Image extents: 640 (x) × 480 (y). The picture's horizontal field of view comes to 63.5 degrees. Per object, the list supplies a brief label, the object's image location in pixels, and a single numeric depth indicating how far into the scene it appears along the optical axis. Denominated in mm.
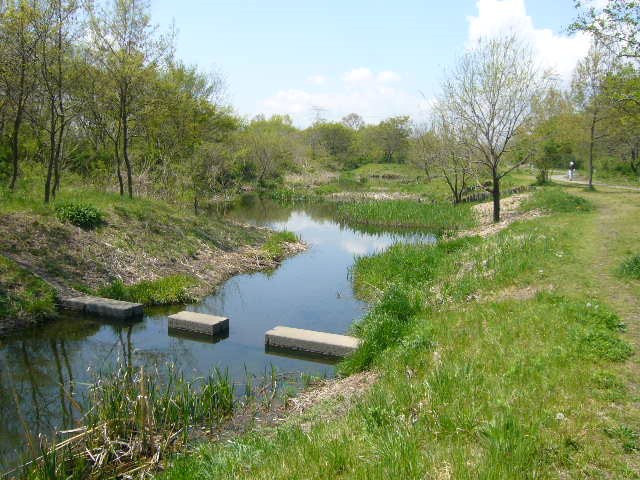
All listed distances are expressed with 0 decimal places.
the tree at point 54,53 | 14719
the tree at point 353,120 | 107625
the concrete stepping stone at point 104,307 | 11594
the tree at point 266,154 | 48719
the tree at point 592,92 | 29641
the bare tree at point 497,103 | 22125
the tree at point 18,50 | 13898
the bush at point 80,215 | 14633
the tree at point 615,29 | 10984
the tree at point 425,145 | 36181
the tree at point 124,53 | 17250
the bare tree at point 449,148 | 25250
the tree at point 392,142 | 77938
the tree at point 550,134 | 23953
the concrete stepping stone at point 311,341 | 9898
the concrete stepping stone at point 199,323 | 11016
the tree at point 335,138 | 79875
